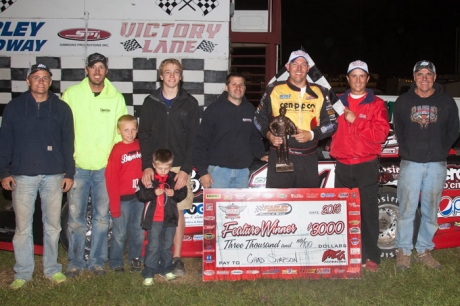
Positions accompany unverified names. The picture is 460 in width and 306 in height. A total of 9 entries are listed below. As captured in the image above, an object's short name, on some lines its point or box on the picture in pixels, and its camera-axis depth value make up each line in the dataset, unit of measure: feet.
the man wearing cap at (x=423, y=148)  13.42
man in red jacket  12.97
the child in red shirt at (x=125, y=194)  12.85
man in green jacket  12.87
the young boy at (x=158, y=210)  12.39
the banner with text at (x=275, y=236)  12.85
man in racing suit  12.76
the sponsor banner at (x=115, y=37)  16.47
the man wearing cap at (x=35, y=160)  12.12
